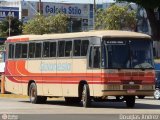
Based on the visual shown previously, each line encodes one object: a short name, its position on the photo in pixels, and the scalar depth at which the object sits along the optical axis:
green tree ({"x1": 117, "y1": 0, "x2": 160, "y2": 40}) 68.44
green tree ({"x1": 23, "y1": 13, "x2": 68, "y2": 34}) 82.31
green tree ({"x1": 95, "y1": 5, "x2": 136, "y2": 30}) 72.12
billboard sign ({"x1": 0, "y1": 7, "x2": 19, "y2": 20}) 123.06
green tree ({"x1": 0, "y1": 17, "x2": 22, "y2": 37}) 110.56
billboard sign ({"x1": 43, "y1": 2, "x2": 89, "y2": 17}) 122.69
